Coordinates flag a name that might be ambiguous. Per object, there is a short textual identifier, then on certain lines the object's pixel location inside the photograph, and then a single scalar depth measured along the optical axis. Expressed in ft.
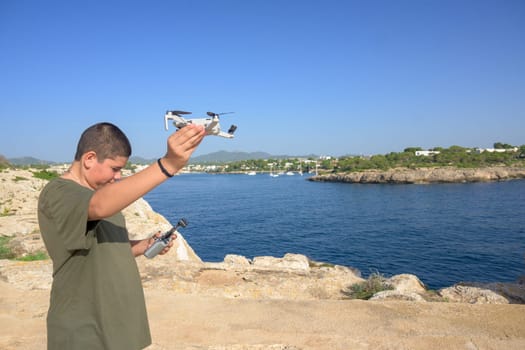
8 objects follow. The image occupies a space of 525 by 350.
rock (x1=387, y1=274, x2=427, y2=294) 32.40
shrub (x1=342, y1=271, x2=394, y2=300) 30.01
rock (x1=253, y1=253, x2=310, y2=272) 49.01
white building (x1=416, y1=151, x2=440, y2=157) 420.97
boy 5.03
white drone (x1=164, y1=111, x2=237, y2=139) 5.92
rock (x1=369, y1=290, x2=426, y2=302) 25.22
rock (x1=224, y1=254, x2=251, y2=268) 51.93
